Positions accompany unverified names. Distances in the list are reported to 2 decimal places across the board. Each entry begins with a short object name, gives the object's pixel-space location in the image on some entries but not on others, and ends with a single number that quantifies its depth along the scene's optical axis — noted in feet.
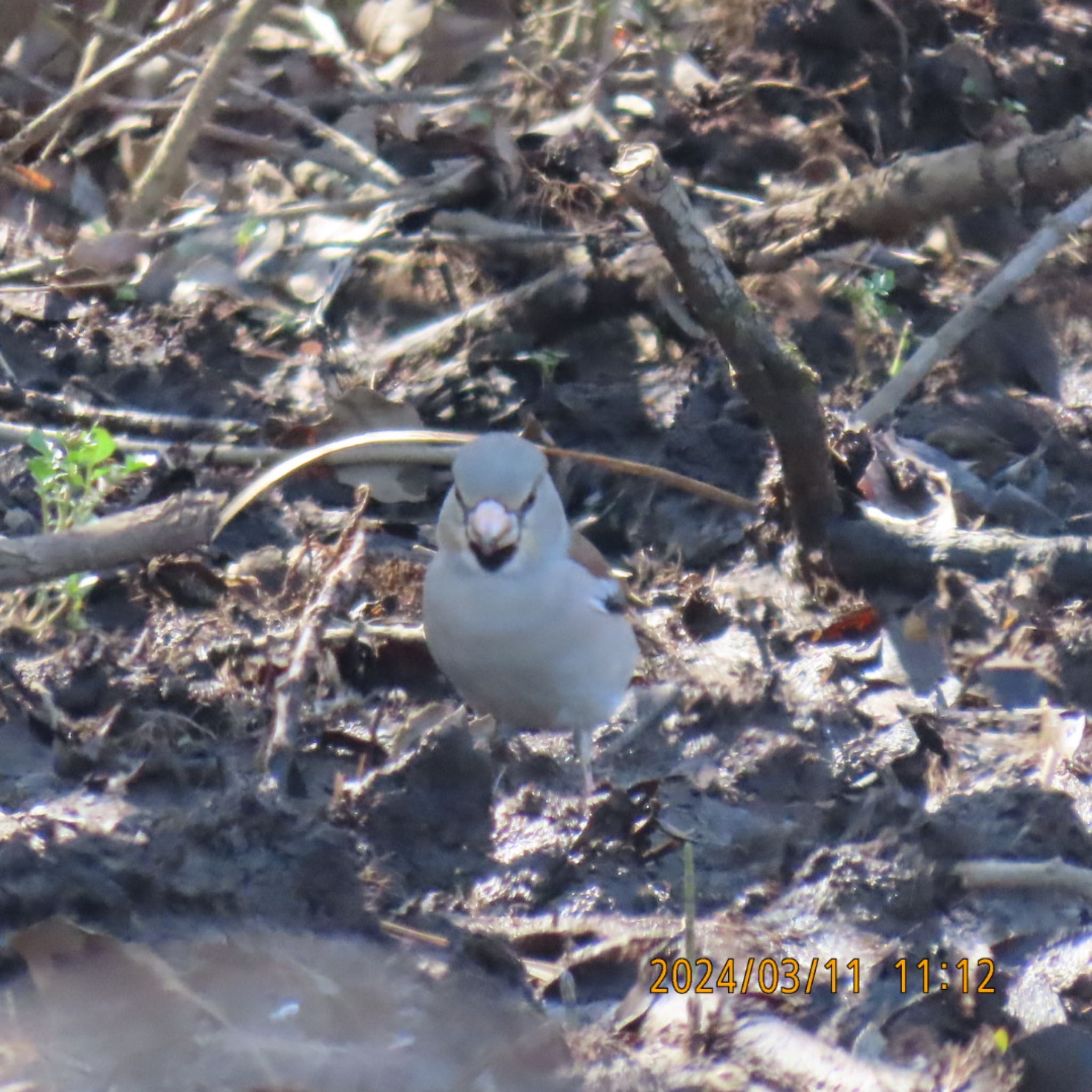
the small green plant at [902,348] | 32.24
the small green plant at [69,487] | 24.57
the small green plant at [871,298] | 32.53
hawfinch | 23.90
